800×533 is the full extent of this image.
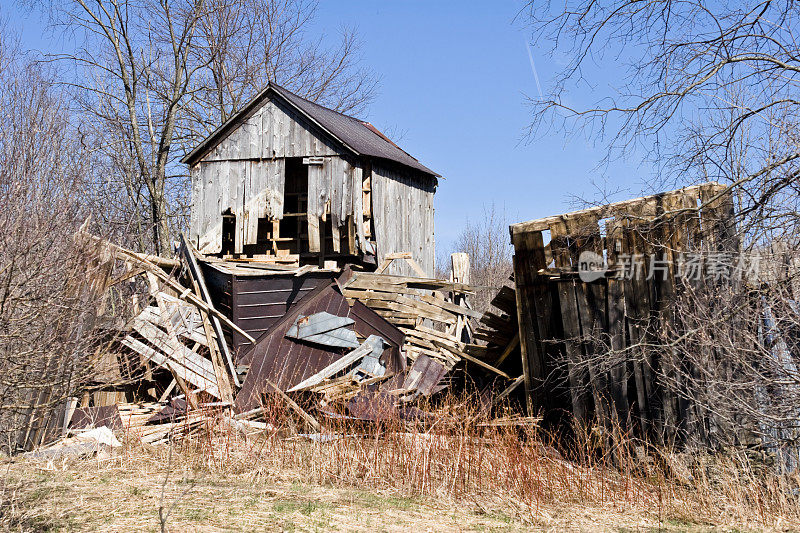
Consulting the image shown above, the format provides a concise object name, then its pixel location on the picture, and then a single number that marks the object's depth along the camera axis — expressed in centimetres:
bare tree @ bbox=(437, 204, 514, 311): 4300
